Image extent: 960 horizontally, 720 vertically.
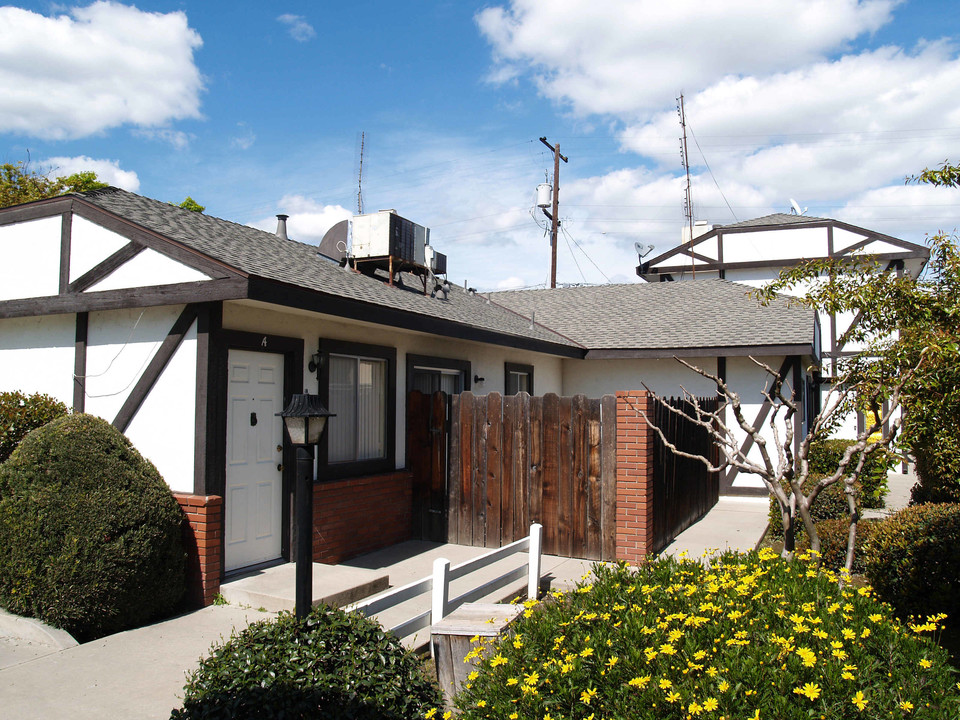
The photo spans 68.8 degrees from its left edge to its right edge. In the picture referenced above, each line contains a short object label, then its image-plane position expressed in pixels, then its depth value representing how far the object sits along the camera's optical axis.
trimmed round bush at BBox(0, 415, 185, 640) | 5.62
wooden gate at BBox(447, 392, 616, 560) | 8.52
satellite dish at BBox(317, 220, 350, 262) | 11.33
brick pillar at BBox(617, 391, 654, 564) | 8.03
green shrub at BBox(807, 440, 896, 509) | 12.82
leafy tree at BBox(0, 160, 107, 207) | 19.33
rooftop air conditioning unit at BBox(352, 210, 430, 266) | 10.74
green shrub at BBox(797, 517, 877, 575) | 7.60
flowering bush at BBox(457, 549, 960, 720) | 2.75
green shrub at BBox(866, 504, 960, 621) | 6.49
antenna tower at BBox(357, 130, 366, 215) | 18.44
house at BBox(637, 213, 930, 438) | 23.34
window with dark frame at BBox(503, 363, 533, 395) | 13.14
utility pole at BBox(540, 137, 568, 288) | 27.67
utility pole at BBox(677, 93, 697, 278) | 22.90
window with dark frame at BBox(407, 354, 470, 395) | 10.04
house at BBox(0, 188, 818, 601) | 6.57
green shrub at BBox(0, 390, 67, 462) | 7.03
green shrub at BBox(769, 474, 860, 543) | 10.30
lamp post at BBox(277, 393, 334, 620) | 4.12
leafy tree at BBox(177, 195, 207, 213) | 23.97
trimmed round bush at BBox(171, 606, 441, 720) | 3.23
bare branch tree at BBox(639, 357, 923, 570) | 4.03
